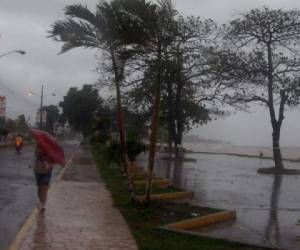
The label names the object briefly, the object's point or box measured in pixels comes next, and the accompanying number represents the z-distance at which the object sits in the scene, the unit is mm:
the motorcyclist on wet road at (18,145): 41281
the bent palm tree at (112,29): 12023
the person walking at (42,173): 11734
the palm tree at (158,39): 11945
